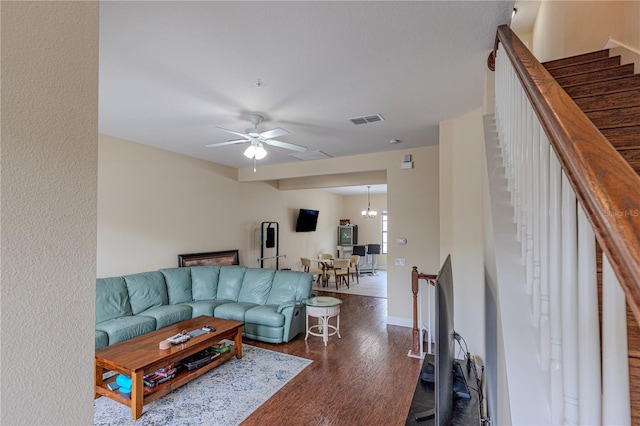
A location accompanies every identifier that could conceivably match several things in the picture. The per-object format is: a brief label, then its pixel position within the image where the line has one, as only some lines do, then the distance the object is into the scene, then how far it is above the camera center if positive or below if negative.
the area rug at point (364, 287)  7.21 -1.79
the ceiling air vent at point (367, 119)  3.49 +1.19
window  10.90 -0.46
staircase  1.53 +0.77
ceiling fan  3.25 +0.89
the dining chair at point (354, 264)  8.49 -1.30
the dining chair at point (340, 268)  7.69 -1.26
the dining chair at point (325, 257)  8.96 -1.13
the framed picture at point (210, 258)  5.23 -0.72
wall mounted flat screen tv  8.38 -0.02
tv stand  1.70 -1.14
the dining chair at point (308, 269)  7.87 -1.36
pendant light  9.82 +0.23
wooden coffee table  2.50 -1.25
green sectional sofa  3.68 -1.17
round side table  4.02 -1.22
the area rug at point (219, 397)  2.49 -1.65
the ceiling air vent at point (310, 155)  5.00 +1.12
